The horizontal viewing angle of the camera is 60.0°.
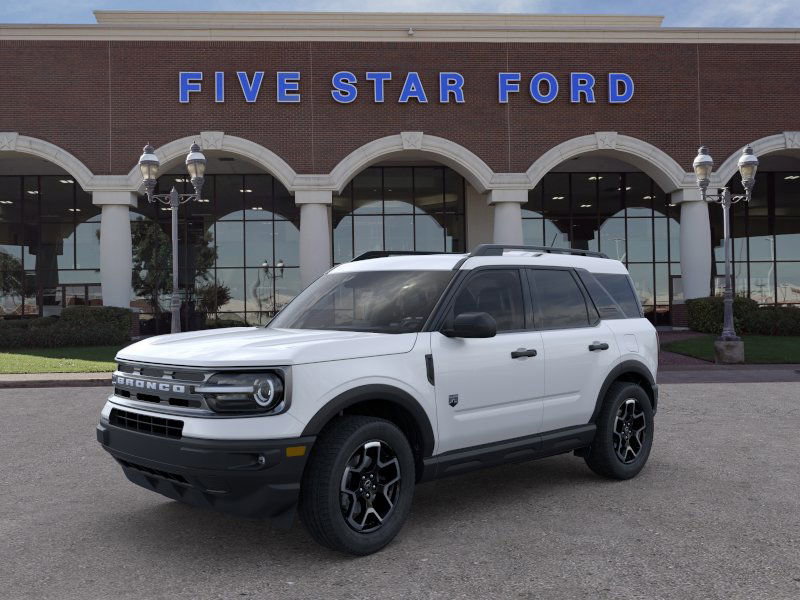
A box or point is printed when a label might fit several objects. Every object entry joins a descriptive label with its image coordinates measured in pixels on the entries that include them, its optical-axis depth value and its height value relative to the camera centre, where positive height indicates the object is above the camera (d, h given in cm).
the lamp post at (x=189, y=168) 1590 +325
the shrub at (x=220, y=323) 2986 -53
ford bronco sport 404 -56
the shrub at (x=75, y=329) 2169 -53
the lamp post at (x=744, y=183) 1739 +317
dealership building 2452 +742
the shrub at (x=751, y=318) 2352 -47
